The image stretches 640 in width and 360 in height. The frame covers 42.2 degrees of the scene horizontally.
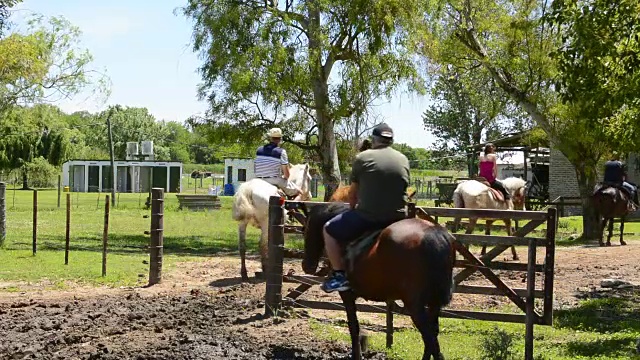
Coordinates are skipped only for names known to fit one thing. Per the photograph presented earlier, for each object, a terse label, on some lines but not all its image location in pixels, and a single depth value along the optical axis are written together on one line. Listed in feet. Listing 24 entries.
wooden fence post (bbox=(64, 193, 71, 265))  52.39
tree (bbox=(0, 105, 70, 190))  235.61
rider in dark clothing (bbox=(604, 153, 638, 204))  78.18
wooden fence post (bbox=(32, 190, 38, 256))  56.20
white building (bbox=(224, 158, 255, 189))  234.38
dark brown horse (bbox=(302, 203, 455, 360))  23.20
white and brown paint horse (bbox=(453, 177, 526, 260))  62.18
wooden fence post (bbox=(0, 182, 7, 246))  60.29
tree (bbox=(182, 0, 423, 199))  73.41
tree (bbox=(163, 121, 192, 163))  424.58
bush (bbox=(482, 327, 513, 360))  26.32
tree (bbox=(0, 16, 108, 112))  89.04
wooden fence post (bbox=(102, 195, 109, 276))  47.55
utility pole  141.80
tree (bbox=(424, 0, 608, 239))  84.12
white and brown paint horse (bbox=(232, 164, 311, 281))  45.60
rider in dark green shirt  25.27
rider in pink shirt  63.00
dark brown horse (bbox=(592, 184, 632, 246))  76.79
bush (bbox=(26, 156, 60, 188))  248.52
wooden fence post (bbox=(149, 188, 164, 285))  45.32
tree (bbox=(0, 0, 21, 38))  60.54
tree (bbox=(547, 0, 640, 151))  36.06
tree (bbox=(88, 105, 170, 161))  378.12
